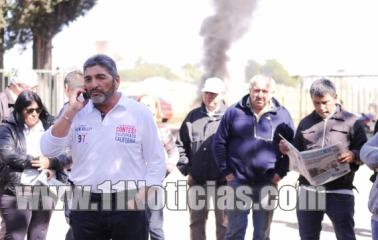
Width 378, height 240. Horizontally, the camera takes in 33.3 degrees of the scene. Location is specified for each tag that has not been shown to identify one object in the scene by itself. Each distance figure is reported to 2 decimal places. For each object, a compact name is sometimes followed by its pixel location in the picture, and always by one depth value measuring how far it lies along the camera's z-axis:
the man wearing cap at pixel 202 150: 6.22
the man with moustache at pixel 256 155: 5.51
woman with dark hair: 5.09
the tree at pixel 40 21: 17.59
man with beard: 3.85
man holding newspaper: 5.02
